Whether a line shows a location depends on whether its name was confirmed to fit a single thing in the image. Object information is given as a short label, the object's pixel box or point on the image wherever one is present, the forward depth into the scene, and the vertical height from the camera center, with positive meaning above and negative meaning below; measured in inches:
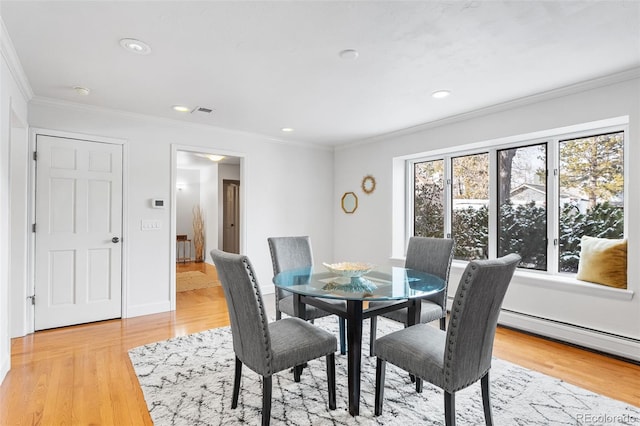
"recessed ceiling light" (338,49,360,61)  91.0 +43.4
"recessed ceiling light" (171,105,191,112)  140.5 +43.5
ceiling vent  142.6 +43.4
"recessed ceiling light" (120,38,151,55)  86.2 +43.2
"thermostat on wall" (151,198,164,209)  157.0 +3.6
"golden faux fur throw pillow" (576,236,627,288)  111.0 -15.8
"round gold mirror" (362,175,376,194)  197.5 +17.0
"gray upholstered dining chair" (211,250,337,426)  69.2 -28.3
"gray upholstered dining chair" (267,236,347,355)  106.4 -17.9
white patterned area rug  76.4 -46.6
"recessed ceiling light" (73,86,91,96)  120.2 +43.2
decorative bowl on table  87.4 -18.4
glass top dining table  77.7 -19.4
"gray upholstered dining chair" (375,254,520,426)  61.0 -25.1
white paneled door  134.0 -8.9
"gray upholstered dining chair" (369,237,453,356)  100.2 -18.0
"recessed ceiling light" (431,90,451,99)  121.1 +43.6
